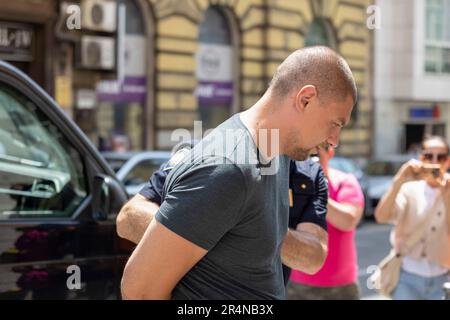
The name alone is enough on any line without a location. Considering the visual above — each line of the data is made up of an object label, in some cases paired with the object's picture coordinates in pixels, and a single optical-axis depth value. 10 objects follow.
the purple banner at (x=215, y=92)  19.80
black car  3.09
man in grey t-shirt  1.97
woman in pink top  4.46
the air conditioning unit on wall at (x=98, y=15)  15.26
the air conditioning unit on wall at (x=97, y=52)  15.34
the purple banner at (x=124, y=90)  17.53
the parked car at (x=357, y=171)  14.29
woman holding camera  4.91
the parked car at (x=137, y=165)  8.25
